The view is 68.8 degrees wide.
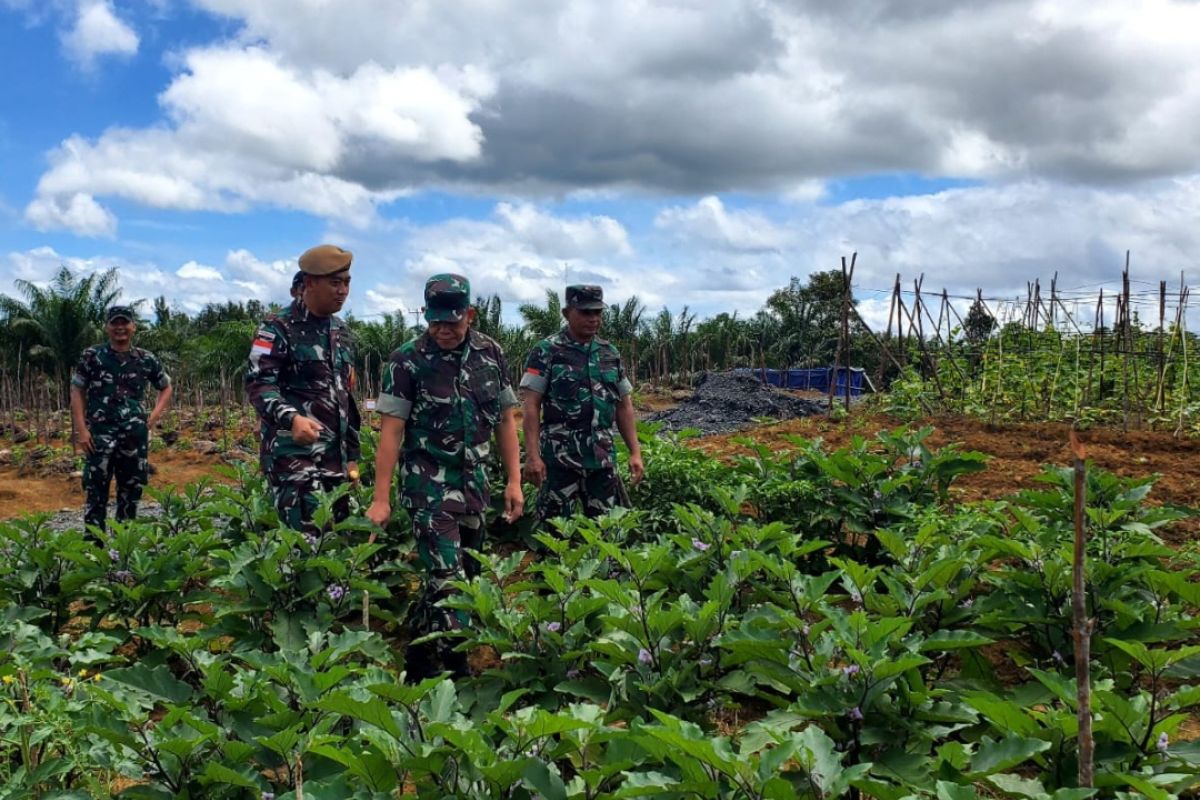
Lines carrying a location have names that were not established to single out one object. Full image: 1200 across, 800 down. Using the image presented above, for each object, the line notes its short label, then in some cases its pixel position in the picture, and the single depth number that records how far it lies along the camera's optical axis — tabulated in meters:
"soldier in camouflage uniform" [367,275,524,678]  3.66
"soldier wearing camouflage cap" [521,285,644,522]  4.62
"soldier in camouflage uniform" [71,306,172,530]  6.38
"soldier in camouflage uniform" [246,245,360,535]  3.85
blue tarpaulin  29.51
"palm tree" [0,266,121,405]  22.27
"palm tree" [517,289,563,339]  29.05
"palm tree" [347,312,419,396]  31.28
